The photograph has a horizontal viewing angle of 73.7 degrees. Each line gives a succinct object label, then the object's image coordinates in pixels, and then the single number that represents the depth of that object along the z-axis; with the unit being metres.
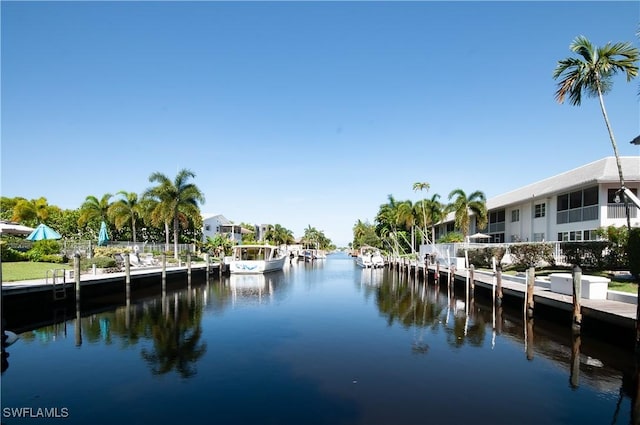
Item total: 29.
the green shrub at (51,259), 35.81
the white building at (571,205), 27.94
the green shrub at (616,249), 22.53
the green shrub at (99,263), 30.02
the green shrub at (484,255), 32.62
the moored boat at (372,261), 63.53
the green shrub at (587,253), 23.59
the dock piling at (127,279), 25.82
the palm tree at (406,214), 62.81
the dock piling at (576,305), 14.61
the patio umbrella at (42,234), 34.84
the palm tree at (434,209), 62.09
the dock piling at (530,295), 17.75
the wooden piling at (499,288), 21.42
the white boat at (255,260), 46.38
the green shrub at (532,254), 27.73
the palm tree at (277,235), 116.81
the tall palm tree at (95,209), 57.80
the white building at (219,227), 82.54
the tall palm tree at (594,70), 23.80
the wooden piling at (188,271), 36.47
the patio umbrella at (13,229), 37.50
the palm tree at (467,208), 44.66
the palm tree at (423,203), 61.12
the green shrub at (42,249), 35.73
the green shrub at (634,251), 18.95
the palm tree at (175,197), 49.69
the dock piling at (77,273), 21.30
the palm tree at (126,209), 55.97
